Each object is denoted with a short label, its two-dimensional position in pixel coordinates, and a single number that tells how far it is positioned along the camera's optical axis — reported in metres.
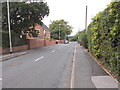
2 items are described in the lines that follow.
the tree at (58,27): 57.55
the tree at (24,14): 15.09
